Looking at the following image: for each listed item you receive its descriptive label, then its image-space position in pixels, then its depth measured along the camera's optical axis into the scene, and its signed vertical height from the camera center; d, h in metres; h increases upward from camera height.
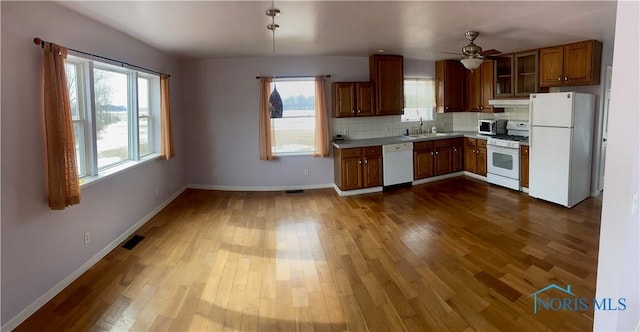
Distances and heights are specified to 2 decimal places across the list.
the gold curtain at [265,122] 5.71 +0.18
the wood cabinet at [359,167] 5.50 -0.60
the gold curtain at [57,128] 2.61 +0.05
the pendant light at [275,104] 3.46 +0.29
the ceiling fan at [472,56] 3.76 +0.84
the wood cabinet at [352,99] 5.71 +0.56
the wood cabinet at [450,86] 6.50 +0.87
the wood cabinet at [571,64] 4.56 +0.93
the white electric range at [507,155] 5.39 -0.42
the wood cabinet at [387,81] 5.84 +0.88
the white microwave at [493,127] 6.02 +0.05
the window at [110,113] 3.23 +0.24
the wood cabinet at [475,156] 6.09 -0.48
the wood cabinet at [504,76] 5.75 +0.95
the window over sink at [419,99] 6.59 +0.64
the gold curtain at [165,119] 4.96 +0.21
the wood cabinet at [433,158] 6.07 -0.51
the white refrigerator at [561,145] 4.50 -0.23
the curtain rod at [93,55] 2.54 +0.77
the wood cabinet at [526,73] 5.35 +0.92
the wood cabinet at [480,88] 6.14 +0.80
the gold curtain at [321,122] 5.74 +0.17
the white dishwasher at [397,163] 5.76 -0.56
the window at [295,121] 5.87 +0.20
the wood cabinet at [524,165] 5.25 -0.56
